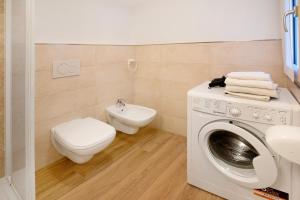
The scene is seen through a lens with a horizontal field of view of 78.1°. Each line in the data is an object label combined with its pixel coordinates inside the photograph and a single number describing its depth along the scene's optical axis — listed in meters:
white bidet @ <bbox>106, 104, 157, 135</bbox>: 2.04
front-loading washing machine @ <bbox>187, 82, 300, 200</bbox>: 1.09
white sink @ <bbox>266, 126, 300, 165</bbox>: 0.57
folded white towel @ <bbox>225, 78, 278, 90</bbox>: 1.18
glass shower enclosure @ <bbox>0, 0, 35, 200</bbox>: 1.07
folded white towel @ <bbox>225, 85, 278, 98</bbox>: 1.18
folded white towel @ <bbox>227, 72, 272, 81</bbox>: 1.24
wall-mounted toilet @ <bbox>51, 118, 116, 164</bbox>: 1.44
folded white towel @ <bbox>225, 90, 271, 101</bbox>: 1.18
